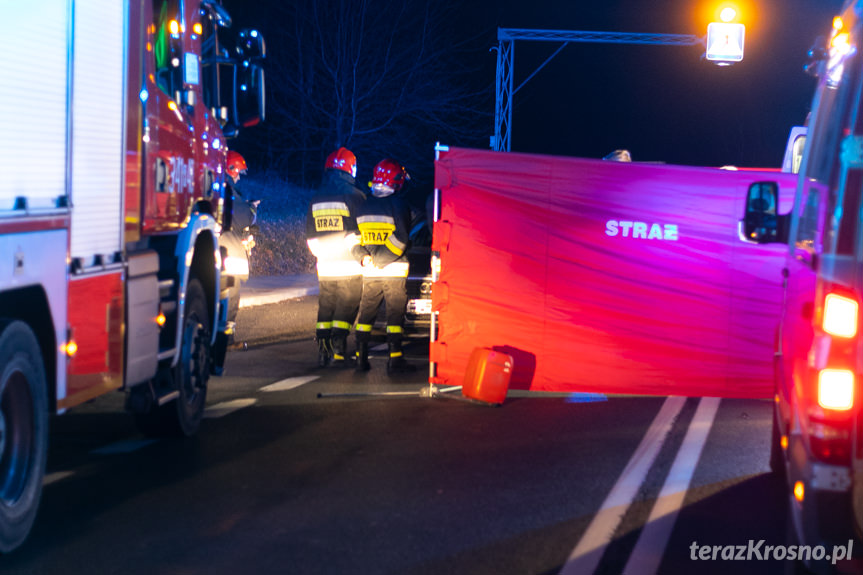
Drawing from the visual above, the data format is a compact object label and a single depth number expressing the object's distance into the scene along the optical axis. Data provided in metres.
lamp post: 30.02
